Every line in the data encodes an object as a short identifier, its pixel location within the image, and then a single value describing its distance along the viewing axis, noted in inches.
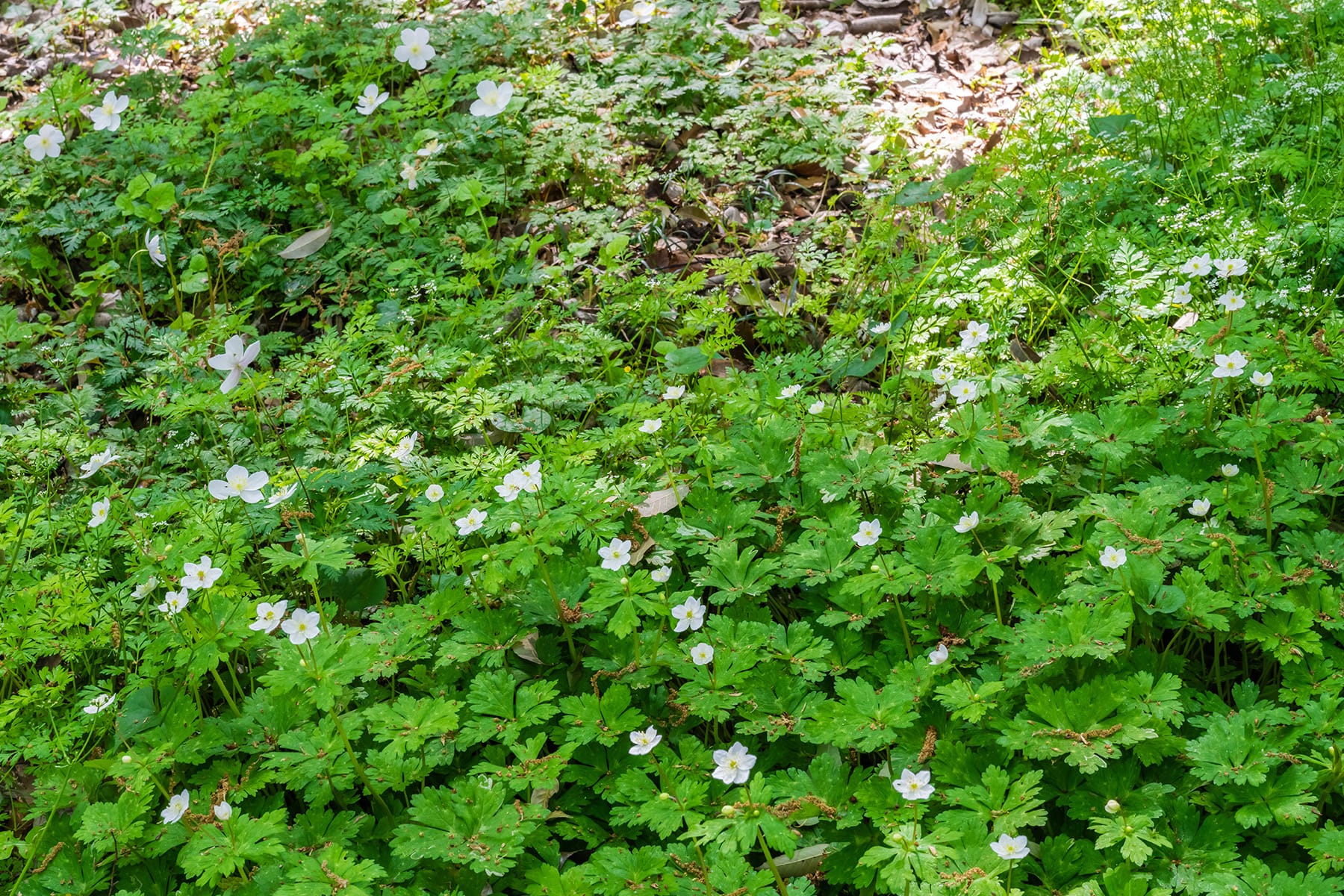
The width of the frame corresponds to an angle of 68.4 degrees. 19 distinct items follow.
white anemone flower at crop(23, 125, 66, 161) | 137.3
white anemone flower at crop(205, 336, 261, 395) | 97.3
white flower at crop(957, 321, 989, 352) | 88.7
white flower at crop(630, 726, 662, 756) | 70.0
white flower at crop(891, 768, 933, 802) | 63.8
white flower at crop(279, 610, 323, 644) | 74.7
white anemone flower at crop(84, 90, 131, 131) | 136.5
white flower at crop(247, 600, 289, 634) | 75.9
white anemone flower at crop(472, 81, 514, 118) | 133.8
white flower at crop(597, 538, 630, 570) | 78.5
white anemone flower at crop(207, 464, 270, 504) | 83.4
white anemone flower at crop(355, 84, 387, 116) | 135.9
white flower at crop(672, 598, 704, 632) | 76.0
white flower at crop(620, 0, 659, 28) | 165.0
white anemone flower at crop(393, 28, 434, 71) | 146.3
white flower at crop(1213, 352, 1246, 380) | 79.8
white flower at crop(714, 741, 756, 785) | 63.7
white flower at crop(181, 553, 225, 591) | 76.7
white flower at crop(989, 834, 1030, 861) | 60.1
